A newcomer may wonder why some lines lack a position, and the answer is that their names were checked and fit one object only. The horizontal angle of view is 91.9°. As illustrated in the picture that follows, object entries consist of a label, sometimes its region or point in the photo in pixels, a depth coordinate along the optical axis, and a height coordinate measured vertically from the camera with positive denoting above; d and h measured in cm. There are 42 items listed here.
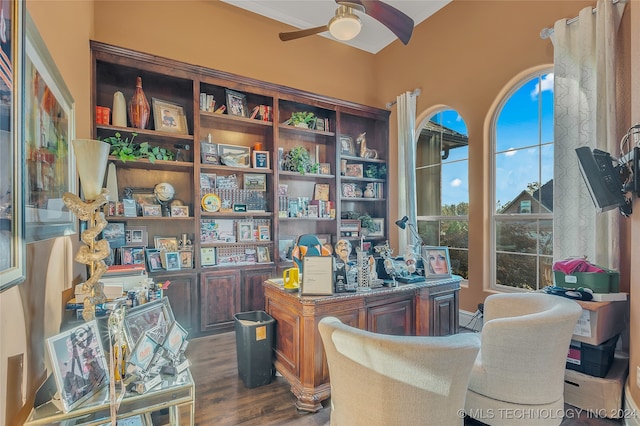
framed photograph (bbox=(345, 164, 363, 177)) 464 +65
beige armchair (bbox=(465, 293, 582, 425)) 161 -84
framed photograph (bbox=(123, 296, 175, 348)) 143 -54
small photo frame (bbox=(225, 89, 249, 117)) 371 +135
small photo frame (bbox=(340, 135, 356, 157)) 465 +103
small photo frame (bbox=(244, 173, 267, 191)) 396 +41
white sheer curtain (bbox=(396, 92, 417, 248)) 430 +75
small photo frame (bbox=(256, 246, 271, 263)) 391 -51
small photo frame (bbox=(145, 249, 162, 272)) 328 -49
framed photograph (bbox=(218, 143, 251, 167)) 372 +73
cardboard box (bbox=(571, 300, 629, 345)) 208 -76
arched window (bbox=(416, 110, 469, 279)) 388 +37
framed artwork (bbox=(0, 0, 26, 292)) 92 +17
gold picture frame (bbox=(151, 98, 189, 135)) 335 +108
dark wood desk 204 -79
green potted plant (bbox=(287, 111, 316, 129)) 413 +128
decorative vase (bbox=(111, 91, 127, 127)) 314 +105
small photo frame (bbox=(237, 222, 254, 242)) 385 -22
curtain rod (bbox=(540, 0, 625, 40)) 272 +168
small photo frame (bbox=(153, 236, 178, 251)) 342 -32
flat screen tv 202 +21
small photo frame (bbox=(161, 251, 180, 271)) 332 -50
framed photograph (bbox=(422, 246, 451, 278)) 271 -44
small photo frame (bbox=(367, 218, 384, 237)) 477 -22
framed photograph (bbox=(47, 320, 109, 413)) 112 -58
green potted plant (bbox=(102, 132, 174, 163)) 309 +67
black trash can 233 -105
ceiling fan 230 +154
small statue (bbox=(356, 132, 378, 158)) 472 +98
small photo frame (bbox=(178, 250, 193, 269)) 342 -50
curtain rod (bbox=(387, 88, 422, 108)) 428 +168
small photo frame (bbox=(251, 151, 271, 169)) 387 +68
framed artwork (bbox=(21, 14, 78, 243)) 117 +32
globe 340 +25
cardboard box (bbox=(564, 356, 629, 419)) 199 -118
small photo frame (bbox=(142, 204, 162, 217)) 331 +5
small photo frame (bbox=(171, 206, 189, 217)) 342 +4
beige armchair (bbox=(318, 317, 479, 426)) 119 -65
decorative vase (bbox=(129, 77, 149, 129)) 321 +110
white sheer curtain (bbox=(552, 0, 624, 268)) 245 +78
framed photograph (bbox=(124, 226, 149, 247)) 331 -23
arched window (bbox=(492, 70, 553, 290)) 313 +28
